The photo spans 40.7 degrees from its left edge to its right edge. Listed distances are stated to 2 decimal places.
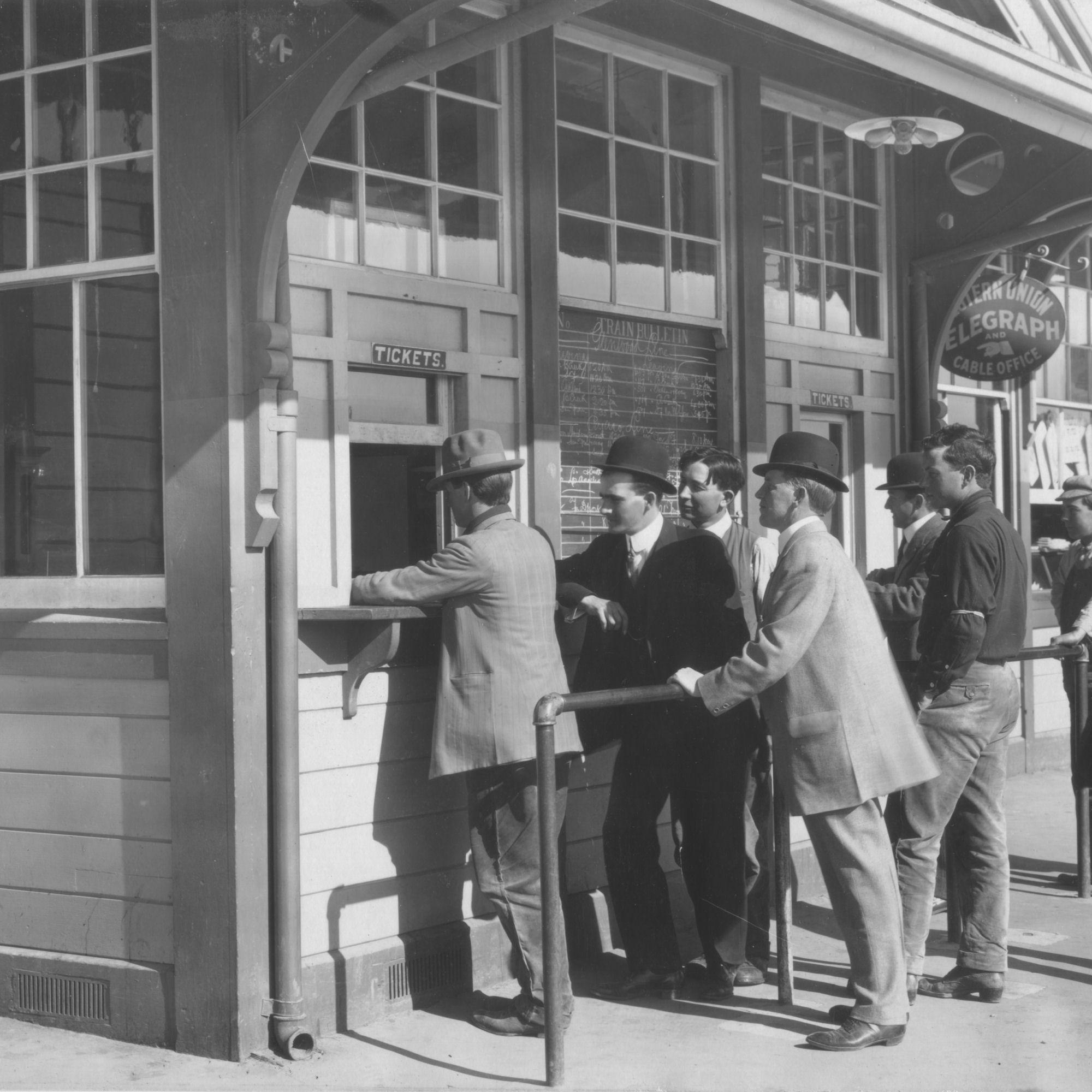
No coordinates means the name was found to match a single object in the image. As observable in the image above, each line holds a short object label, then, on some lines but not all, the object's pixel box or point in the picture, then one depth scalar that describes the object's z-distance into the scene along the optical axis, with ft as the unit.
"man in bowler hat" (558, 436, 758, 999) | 17.85
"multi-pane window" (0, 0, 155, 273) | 16.61
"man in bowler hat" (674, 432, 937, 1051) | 15.55
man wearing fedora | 16.11
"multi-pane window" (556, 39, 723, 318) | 22.94
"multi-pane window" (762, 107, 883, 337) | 26.86
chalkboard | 22.70
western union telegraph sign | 28.99
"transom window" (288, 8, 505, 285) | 19.39
